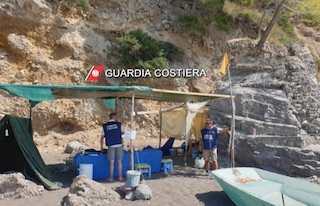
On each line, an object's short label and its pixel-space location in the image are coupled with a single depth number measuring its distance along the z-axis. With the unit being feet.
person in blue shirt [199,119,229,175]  25.02
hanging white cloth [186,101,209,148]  26.99
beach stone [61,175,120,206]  17.61
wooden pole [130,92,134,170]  21.47
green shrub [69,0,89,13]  48.06
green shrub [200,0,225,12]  54.92
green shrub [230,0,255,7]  55.67
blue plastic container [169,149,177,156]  34.30
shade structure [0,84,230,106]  21.29
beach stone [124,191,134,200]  19.20
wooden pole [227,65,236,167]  25.27
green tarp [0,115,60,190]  21.48
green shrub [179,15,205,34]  54.75
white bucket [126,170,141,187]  19.52
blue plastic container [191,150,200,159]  31.14
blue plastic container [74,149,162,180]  22.82
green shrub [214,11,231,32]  57.26
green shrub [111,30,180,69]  48.49
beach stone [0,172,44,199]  19.02
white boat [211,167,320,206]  18.31
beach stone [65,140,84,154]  36.85
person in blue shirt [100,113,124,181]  22.75
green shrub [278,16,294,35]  60.17
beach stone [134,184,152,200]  19.12
